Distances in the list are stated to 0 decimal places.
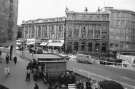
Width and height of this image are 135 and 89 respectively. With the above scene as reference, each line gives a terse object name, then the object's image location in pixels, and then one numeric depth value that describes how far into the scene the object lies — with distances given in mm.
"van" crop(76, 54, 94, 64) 53000
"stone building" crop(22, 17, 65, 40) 83262
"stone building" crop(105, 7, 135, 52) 80562
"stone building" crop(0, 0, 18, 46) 42844
